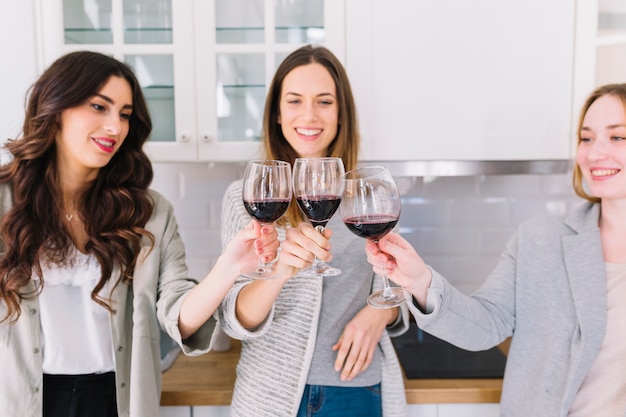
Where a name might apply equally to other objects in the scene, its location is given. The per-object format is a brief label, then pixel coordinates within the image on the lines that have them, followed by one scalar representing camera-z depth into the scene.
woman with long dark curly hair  1.20
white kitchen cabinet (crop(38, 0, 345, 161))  1.58
